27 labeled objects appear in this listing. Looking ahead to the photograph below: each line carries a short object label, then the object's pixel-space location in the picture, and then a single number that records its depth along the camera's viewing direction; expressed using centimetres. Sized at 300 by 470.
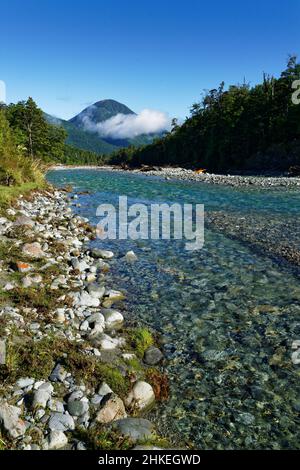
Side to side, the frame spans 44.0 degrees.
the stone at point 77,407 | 479
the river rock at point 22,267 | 898
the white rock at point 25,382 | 510
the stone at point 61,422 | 446
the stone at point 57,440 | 421
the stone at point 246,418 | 500
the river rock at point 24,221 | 1339
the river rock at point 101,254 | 1219
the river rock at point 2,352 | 539
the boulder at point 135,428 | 449
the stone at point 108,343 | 654
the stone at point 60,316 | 714
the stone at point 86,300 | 815
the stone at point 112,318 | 748
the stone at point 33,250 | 1030
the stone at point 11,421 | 424
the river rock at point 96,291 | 885
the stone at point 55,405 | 478
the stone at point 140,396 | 525
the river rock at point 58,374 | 539
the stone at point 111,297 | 859
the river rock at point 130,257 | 1214
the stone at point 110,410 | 475
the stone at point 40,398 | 476
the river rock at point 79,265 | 1049
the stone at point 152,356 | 638
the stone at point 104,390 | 524
